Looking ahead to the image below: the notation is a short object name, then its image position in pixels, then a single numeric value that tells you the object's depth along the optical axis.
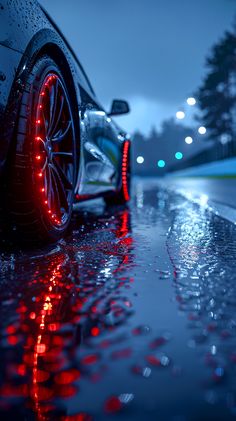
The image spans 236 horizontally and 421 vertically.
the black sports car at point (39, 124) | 2.57
